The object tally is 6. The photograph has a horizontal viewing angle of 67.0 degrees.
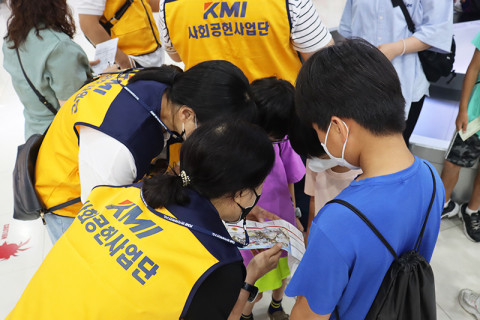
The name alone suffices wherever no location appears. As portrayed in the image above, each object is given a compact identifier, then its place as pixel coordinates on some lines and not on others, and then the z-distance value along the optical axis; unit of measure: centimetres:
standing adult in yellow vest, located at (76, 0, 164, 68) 213
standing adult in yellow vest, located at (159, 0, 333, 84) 159
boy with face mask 81
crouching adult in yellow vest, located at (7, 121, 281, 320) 84
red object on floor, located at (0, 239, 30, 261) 238
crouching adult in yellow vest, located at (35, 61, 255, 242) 117
